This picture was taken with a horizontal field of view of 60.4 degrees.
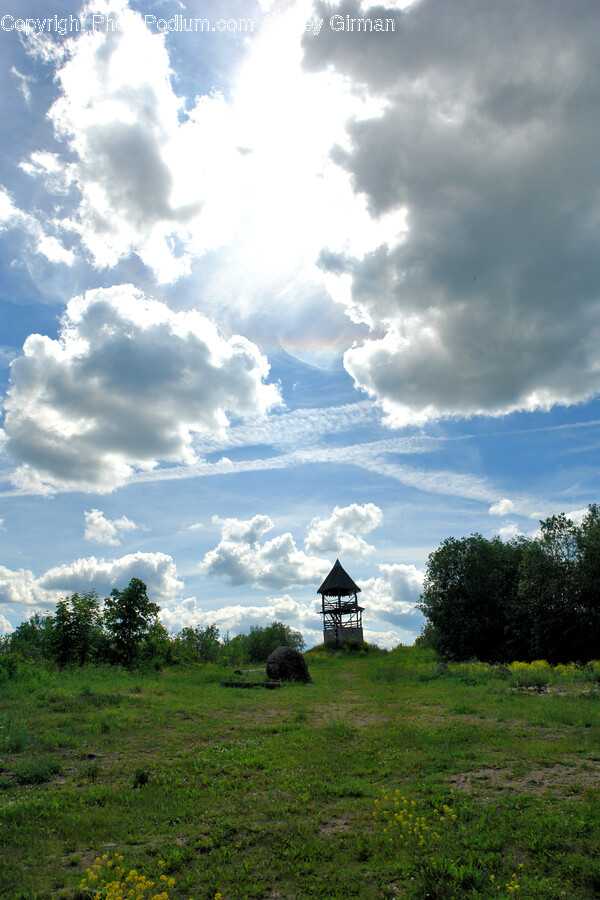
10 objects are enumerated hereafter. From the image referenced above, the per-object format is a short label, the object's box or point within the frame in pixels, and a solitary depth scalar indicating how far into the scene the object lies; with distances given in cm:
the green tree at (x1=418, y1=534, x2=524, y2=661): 3356
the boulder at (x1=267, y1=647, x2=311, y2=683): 2242
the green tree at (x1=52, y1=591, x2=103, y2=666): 2411
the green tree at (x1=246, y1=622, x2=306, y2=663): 4991
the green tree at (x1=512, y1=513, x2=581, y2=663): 2767
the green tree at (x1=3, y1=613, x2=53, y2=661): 2435
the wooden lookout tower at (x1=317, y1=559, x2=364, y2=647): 5003
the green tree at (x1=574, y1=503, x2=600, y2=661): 2654
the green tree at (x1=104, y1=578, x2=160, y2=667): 2623
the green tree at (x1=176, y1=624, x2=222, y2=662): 3244
